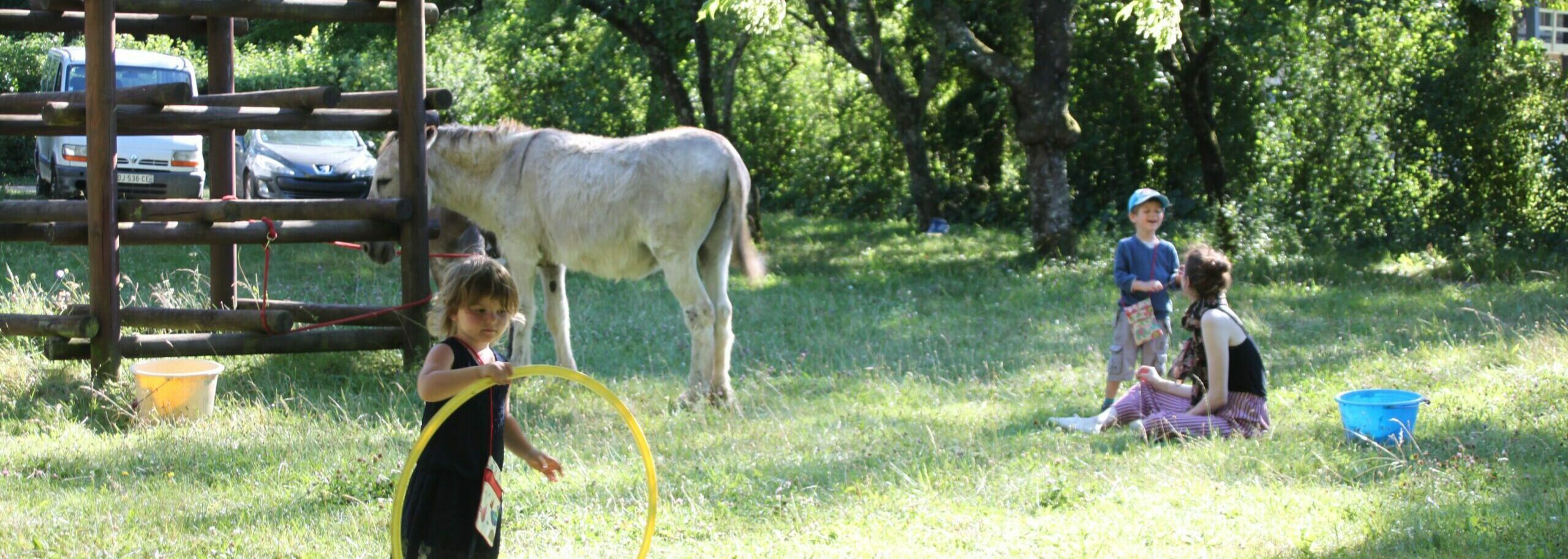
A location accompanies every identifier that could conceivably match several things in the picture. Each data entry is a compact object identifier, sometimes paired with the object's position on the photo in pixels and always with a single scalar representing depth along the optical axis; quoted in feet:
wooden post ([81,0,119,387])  24.99
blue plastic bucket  21.06
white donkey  26.61
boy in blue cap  25.53
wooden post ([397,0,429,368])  28.04
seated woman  22.15
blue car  59.62
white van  56.44
